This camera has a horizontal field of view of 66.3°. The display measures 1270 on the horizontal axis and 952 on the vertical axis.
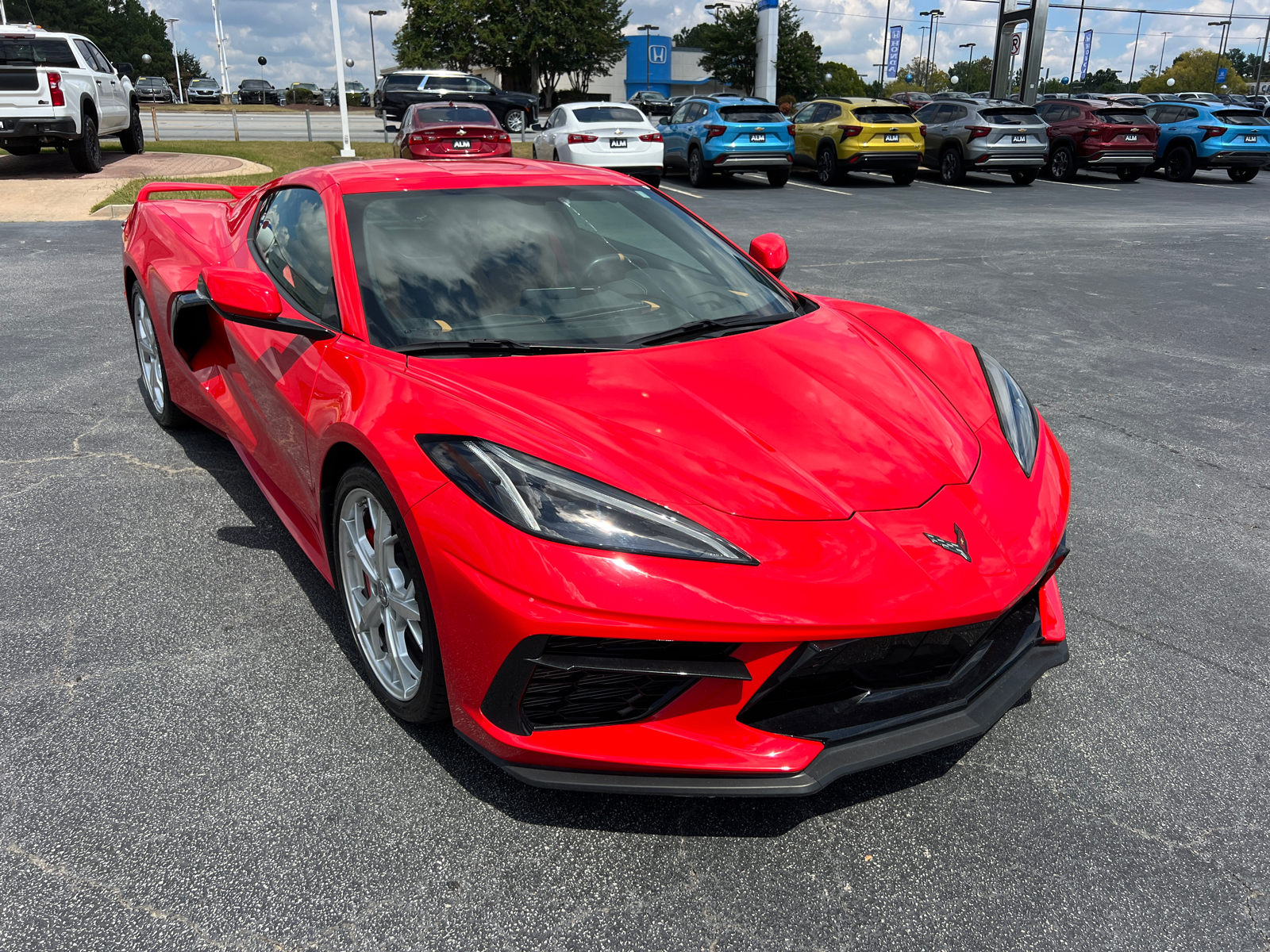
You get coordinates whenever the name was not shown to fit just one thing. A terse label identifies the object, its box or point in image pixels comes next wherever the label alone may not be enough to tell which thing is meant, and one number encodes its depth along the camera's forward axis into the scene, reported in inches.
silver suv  739.4
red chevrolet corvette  79.7
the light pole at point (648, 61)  2957.7
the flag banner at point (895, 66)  2632.9
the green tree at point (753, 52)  2481.5
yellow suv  738.2
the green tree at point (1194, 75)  3609.7
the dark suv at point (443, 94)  1151.6
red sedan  611.2
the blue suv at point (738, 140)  704.4
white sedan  667.4
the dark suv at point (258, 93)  2422.5
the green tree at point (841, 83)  2698.6
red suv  778.8
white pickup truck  532.1
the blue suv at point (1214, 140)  809.5
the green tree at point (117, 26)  3400.6
